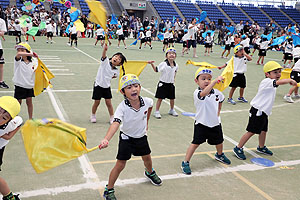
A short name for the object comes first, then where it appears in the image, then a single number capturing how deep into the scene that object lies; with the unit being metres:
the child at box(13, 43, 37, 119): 6.19
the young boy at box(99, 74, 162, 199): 3.84
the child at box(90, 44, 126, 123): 6.61
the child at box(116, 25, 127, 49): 23.45
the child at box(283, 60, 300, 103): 9.36
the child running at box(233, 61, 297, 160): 5.26
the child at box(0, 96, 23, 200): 3.26
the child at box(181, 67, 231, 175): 4.68
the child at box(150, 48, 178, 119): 7.44
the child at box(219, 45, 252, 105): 9.33
